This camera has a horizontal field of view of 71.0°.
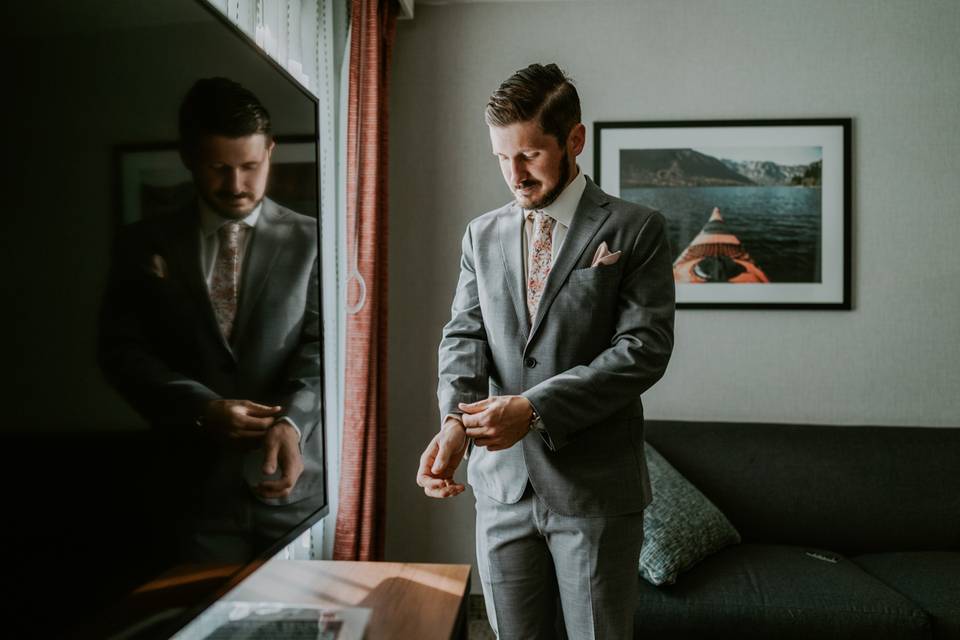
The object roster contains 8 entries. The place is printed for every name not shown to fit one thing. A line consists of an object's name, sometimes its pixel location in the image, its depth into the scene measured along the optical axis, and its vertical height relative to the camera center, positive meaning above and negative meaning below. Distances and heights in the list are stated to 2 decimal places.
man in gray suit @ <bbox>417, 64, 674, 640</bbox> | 1.24 -0.11
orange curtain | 2.26 +0.01
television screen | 0.63 +0.01
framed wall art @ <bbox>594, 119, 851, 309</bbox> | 2.70 +0.48
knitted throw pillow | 2.01 -0.68
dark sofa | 2.02 -0.70
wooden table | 1.27 -0.58
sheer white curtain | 2.06 +0.57
